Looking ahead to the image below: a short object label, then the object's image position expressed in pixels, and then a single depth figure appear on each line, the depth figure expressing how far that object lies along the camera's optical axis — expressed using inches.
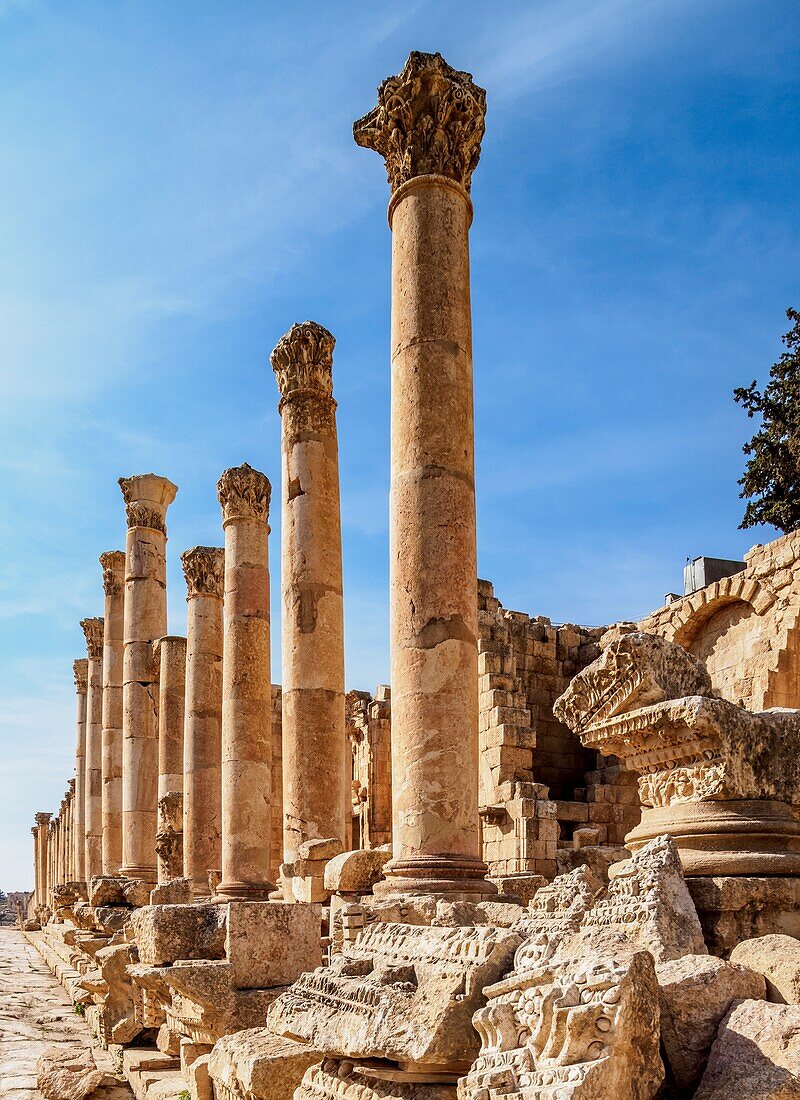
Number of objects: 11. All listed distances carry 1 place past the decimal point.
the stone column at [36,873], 2569.9
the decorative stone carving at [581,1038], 136.2
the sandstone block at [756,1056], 133.5
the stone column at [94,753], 1218.0
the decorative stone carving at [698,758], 233.1
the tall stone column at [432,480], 333.4
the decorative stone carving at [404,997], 170.7
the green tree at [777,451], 1058.7
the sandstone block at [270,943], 310.0
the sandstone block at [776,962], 165.2
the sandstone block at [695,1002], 152.6
